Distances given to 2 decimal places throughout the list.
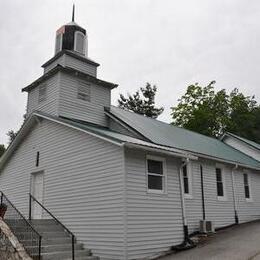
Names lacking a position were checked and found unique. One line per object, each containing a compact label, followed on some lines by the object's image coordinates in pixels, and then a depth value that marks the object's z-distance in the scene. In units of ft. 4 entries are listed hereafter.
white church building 40.73
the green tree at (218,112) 140.15
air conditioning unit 50.89
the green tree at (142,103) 161.48
